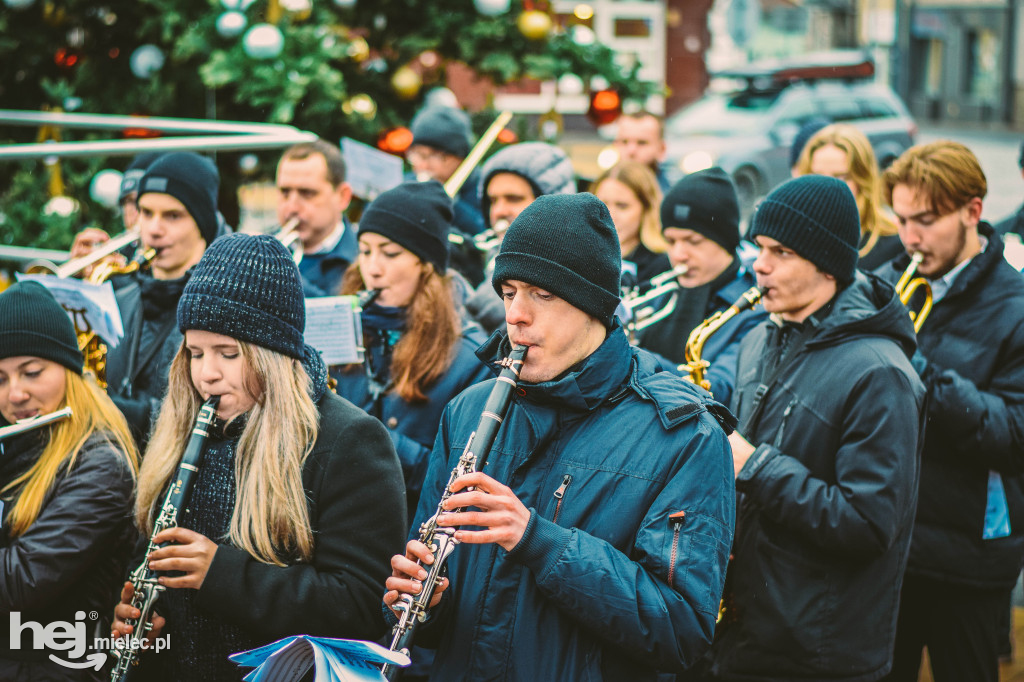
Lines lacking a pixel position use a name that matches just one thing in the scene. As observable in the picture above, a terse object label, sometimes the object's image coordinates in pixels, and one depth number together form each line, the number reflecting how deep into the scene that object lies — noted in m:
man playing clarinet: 2.15
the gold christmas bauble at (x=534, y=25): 6.48
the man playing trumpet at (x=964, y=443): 3.43
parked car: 13.65
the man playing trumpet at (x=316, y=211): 5.10
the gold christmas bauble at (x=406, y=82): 6.75
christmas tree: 6.09
